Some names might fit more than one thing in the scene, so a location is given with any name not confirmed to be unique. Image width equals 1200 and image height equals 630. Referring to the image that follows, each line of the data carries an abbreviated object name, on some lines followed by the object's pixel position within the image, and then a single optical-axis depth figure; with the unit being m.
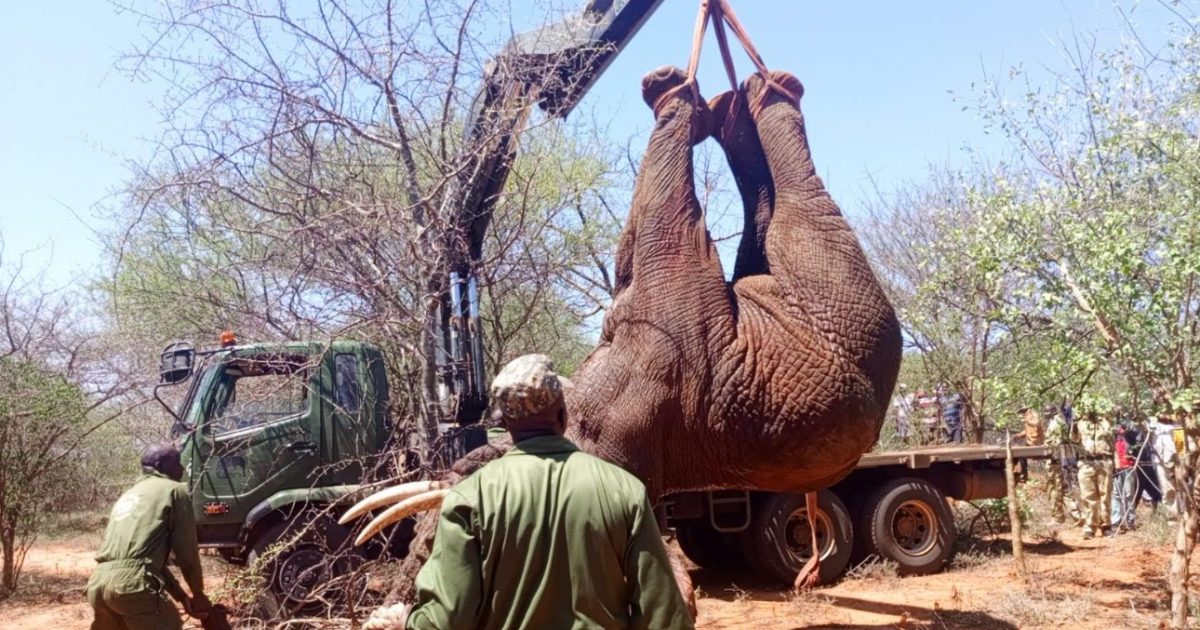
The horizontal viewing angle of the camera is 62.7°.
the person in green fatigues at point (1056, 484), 13.70
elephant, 4.18
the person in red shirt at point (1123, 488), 13.86
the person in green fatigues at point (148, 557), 5.14
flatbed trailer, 10.03
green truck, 7.43
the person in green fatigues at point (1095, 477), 13.56
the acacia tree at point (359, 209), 5.69
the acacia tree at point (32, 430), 11.27
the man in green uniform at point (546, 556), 2.53
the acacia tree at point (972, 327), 6.97
